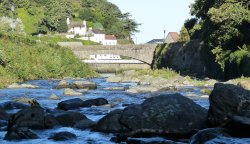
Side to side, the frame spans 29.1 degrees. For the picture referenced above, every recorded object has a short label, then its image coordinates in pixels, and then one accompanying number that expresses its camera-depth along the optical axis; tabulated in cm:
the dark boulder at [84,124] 2168
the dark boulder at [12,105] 2992
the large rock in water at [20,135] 1872
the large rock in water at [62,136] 1864
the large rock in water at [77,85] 5328
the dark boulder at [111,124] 2042
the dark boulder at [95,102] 3138
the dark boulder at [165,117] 1933
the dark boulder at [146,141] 1722
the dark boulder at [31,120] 2122
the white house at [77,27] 18725
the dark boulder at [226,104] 1914
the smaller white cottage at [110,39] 18188
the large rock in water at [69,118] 2234
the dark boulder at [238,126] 1716
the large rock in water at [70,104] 2952
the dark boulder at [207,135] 1686
